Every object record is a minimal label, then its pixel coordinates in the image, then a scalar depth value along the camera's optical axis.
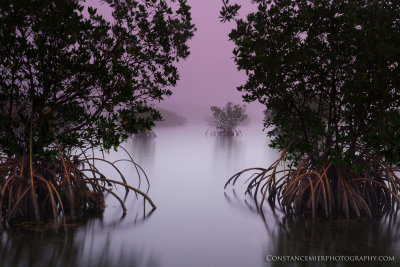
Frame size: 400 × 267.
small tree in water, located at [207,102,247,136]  40.09
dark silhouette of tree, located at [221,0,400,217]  8.46
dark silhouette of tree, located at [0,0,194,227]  7.75
